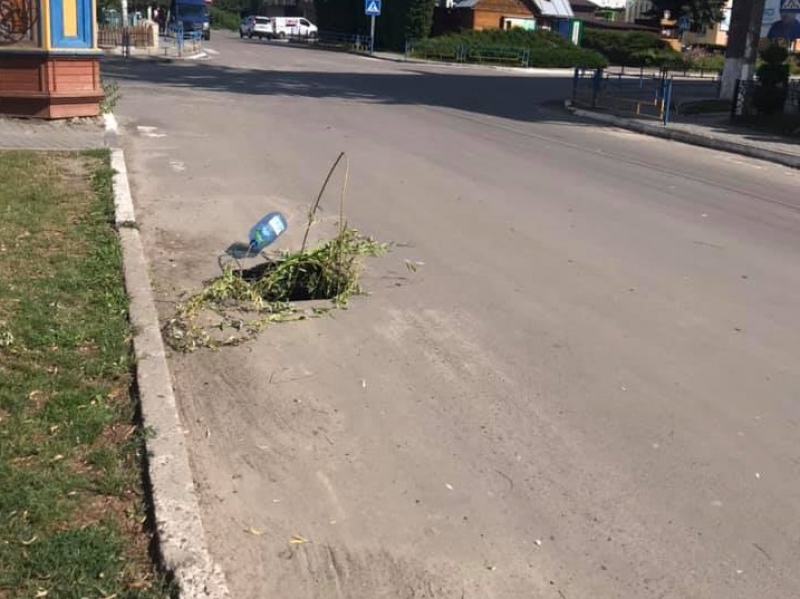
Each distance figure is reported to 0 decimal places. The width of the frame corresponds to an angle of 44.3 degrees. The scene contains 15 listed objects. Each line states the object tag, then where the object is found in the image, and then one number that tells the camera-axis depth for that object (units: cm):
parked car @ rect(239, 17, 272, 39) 7175
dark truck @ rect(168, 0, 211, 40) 6091
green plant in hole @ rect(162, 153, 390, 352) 635
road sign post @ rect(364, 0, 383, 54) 5084
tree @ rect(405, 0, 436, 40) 5581
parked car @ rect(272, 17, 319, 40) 7175
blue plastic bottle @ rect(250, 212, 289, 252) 766
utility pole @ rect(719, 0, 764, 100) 2350
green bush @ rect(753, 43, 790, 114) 2181
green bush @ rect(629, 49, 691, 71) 5388
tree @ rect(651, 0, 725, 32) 7056
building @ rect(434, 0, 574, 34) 6053
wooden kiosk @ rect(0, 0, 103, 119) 1555
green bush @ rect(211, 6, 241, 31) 11019
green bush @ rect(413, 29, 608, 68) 5241
